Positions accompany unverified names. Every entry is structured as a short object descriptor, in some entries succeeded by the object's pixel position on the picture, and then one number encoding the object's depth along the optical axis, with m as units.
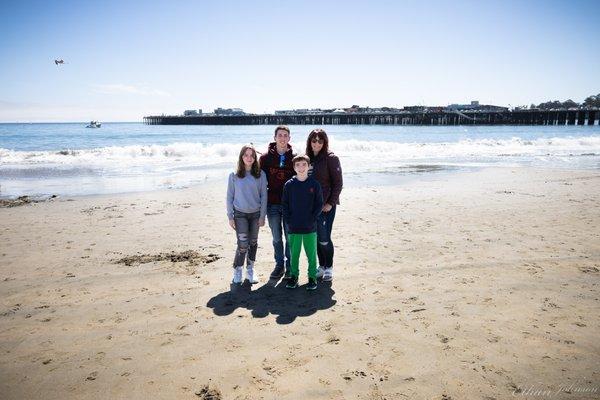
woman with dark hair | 4.80
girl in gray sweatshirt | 4.79
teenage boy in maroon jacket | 4.93
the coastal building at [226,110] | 149.23
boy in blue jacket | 4.58
